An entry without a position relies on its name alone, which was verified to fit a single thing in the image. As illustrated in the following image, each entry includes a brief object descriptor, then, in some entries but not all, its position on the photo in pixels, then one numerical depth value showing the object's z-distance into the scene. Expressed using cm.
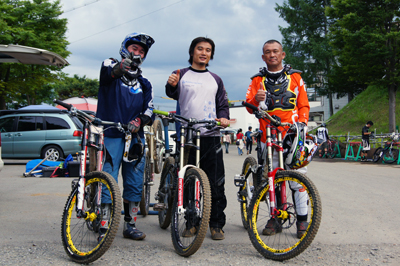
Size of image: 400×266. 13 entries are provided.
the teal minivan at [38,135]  1460
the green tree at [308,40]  4041
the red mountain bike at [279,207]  323
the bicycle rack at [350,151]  1943
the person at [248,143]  2590
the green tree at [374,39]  2150
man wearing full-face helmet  392
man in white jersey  423
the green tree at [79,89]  5928
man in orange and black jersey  423
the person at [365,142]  1767
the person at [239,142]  2550
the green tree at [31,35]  2173
